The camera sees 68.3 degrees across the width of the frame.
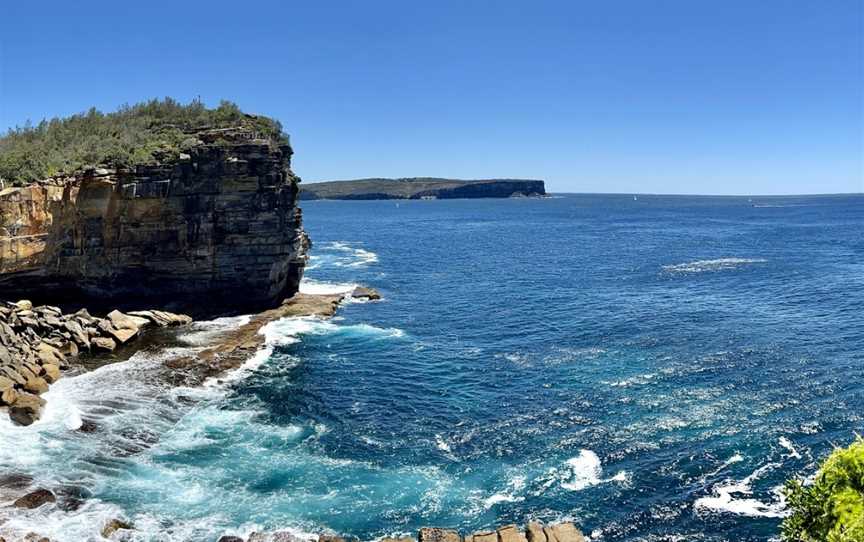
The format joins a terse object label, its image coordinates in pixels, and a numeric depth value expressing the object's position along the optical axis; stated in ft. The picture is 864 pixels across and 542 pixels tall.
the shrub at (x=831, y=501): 57.11
